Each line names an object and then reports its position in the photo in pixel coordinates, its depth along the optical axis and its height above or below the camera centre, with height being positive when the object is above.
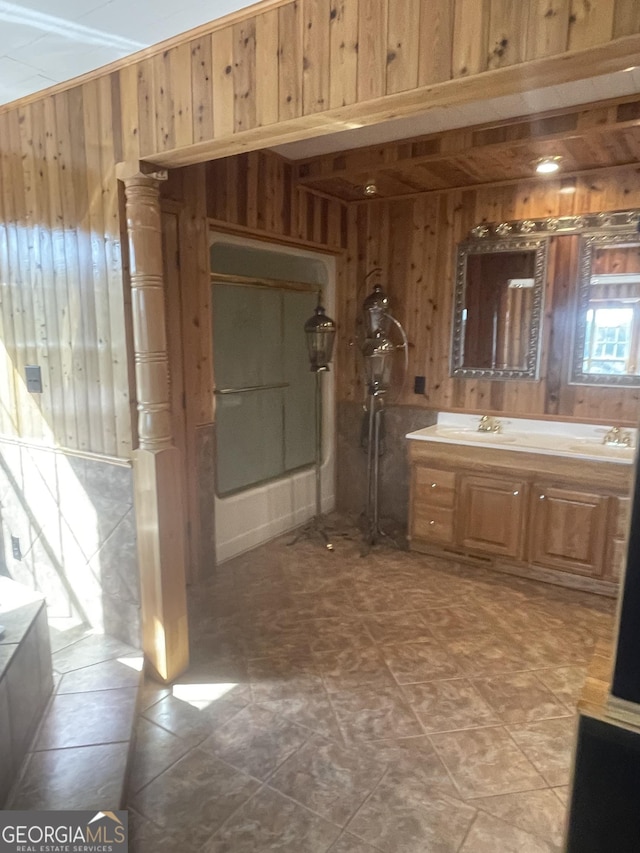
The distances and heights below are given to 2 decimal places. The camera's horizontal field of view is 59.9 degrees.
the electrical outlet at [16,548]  3.03 -1.15
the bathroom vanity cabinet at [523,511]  3.15 -1.03
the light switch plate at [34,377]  2.74 -0.21
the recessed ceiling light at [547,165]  3.15 +1.01
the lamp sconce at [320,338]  3.83 +0.00
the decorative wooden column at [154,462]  2.20 -0.52
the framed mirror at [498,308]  3.69 +0.22
